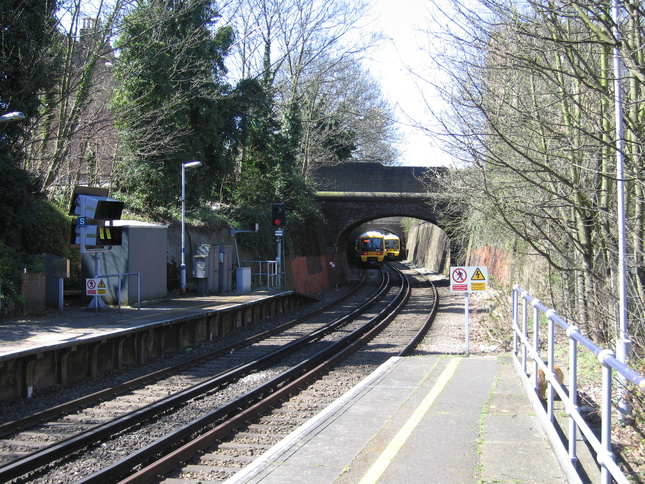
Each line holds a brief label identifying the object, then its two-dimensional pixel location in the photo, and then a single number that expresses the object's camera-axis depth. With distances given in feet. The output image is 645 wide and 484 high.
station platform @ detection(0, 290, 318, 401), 33.17
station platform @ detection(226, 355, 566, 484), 16.22
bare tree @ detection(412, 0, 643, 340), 24.73
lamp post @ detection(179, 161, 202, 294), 68.92
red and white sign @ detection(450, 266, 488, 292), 45.47
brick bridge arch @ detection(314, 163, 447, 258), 131.23
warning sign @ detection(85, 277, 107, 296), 48.73
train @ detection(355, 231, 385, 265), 188.03
